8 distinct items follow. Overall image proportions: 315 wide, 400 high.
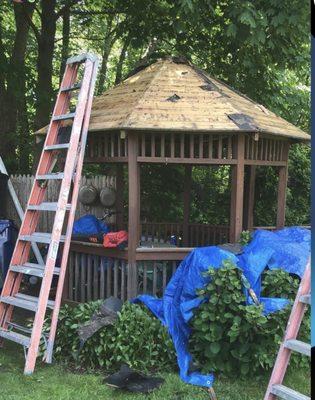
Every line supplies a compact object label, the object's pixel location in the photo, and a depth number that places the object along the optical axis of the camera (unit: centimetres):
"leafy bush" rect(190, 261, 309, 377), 486
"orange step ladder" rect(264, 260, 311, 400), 367
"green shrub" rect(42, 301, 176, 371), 518
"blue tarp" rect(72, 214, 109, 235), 736
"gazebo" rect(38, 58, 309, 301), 623
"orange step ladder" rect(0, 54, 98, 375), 524
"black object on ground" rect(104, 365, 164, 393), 475
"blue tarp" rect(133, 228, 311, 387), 515
